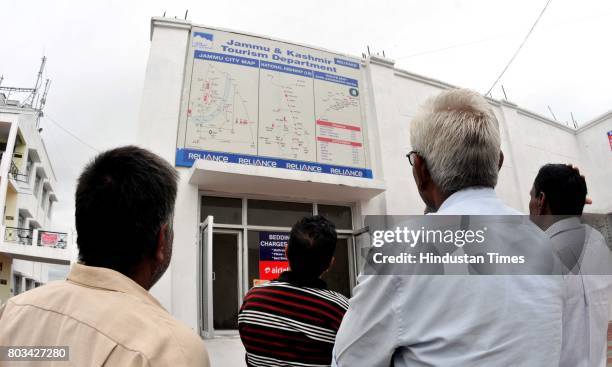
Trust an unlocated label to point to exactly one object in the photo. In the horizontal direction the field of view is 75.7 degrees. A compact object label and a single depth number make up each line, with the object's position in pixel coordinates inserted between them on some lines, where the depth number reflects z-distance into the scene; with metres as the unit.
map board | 5.93
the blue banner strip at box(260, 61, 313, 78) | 6.61
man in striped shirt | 1.54
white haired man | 0.87
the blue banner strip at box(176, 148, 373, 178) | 5.65
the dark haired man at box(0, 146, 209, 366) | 0.74
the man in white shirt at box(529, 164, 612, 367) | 1.18
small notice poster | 5.72
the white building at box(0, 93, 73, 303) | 16.17
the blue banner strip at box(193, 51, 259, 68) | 6.24
